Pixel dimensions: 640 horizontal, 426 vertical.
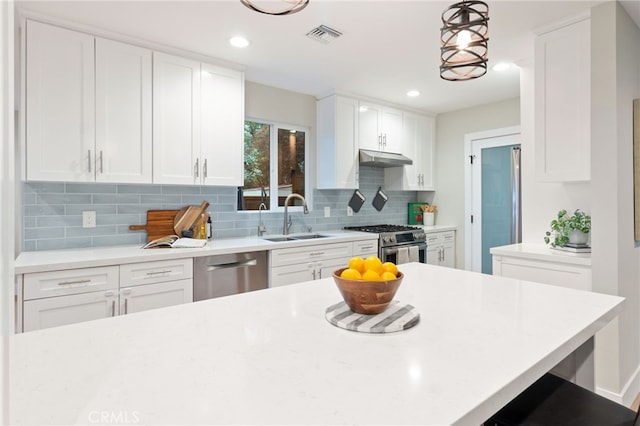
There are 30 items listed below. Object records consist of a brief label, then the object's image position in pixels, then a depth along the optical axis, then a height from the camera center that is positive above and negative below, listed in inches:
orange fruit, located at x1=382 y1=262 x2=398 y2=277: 46.6 -7.5
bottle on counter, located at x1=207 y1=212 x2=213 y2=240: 125.3 -5.7
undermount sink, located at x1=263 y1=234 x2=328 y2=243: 135.5 -10.1
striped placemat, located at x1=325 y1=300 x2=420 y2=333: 41.0 -13.1
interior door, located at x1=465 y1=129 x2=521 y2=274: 160.9 +6.7
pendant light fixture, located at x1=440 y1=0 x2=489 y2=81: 50.0 +25.5
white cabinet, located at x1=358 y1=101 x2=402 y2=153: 159.2 +39.2
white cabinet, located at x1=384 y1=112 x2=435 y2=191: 177.6 +28.6
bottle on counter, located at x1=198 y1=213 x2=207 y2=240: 123.1 -6.1
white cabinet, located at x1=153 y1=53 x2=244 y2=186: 106.5 +28.5
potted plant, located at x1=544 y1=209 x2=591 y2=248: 95.6 -4.5
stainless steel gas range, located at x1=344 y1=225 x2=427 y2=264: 147.5 -12.8
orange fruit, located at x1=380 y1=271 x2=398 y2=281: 43.3 -8.0
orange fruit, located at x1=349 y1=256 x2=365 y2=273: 46.0 -6.9
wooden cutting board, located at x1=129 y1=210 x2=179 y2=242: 115.1 -4.2
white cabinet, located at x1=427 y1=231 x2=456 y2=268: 170.6 -18.2
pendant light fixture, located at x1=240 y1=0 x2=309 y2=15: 44.3 +26.2
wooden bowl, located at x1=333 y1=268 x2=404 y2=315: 42.3 -9.9
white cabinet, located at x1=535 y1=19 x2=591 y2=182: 89.7 +28.4
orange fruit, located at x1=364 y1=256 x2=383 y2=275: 44.9 -6.8
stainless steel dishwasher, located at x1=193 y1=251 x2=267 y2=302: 101.8 -18.8
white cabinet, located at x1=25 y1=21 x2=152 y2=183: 88.7 +27.8
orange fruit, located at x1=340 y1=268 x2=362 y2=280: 44.3 -7.9
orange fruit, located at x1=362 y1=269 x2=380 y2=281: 43.4 -7.9
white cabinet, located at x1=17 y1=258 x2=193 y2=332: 79.9 -19.5
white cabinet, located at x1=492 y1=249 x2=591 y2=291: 89.3 -15.8
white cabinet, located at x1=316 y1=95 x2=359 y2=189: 150.3 +29.8
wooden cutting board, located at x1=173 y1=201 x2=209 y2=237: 119.8 -1.8
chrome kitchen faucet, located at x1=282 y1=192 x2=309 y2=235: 141.5 +0.7
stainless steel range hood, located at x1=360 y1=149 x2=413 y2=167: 156.3 +24.0
